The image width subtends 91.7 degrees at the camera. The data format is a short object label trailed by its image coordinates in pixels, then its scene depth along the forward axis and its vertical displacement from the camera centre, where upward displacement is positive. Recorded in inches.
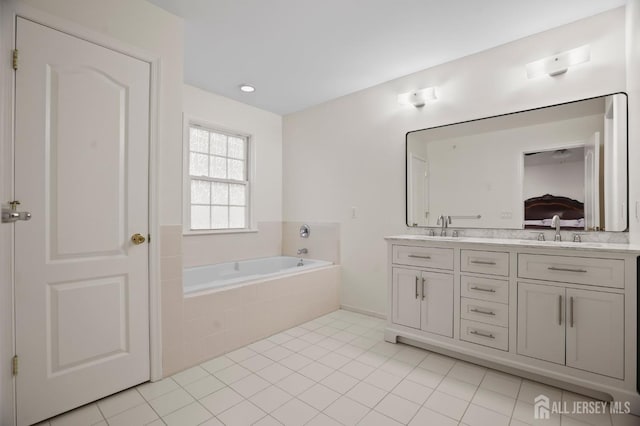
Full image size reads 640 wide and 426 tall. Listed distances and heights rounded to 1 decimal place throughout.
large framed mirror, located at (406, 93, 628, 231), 84.2 +13.7
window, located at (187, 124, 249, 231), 138.3 +15.3
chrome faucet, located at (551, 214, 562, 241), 89.3 -3.5
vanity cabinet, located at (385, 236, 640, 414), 69.6 -25.0
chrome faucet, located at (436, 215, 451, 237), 112.7 -3.8
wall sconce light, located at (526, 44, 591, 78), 86.4 +43.5
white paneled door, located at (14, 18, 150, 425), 63.6 -2.3
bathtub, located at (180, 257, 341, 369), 90.8 -31.7
